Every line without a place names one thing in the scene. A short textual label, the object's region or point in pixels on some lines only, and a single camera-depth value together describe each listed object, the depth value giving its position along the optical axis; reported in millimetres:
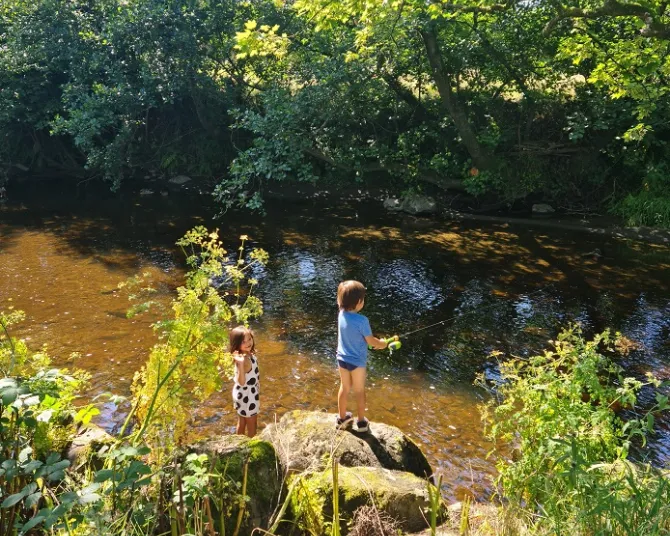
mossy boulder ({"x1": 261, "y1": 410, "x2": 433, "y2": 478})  4430
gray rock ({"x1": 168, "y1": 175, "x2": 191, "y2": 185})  19500
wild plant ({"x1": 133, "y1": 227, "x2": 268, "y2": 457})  3436
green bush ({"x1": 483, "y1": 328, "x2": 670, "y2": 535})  2863
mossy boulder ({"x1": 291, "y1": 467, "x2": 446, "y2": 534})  3418
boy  4992
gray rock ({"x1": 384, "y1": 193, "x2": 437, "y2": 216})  15703
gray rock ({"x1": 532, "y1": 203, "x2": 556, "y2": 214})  15422
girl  5082
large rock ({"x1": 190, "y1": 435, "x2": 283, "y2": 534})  3400
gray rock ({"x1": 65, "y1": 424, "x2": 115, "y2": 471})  3809
